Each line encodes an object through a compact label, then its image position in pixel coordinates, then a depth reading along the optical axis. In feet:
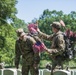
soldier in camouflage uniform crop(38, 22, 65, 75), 26.97
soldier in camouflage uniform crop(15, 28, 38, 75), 33.88
